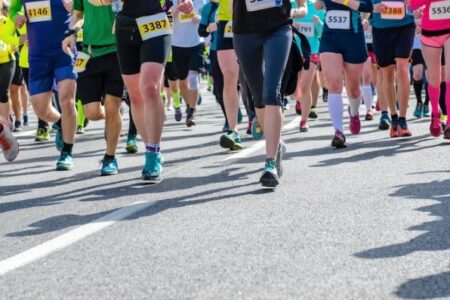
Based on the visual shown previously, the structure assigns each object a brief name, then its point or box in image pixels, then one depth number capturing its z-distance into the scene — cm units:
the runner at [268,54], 1352
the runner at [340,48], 1907
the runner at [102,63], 1649
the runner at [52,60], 1773
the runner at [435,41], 1891
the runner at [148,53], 1463
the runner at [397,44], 2097
